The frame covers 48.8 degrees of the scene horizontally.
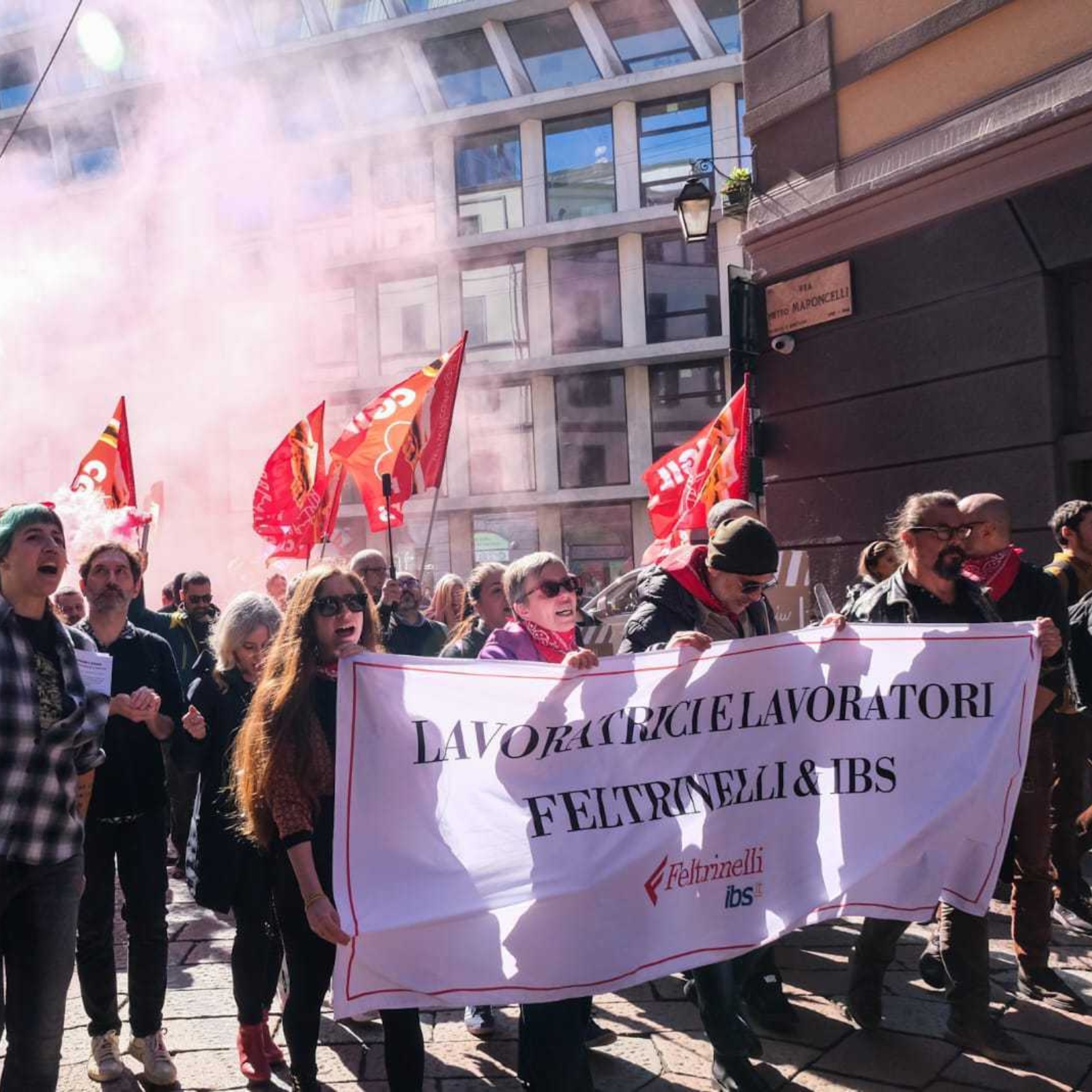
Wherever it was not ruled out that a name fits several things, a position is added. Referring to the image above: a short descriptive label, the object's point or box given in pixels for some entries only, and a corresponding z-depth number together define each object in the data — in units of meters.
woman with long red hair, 3.26
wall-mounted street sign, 8.95
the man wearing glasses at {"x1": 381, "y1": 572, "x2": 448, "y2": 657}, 7.17
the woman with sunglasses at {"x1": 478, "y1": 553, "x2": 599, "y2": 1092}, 3.30
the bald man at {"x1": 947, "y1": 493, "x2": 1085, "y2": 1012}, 4.30
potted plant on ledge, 11.62
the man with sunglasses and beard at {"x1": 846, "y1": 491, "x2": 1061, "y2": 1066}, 3.89
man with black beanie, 3.82
